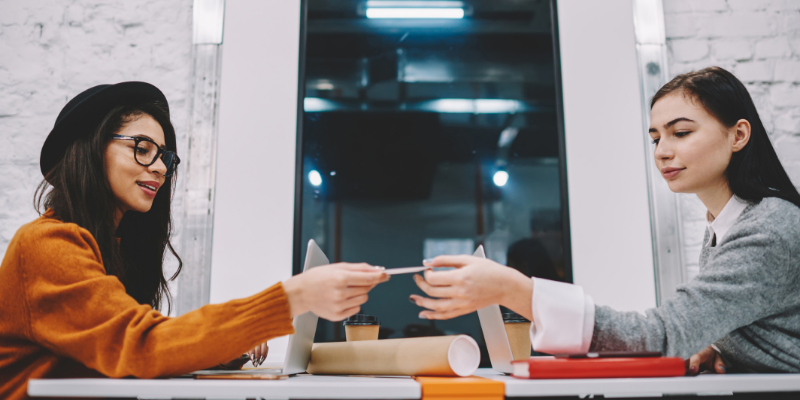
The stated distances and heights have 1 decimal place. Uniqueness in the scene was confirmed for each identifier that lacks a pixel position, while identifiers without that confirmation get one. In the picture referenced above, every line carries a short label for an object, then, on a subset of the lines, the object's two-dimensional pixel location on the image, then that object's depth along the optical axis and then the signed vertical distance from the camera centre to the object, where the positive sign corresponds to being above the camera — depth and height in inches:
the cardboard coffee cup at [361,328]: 45.4 -6.3
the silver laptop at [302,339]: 36.7 -6.2
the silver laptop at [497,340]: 40.0 -6.6
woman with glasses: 30.4 -2.3
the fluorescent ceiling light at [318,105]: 79.4 +25.1
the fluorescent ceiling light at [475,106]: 80.1 +25.0
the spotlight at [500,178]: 78.3 +13.0
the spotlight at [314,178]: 77.6 +13.0
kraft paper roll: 33.1 -7.1
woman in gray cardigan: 32.8 -1.3
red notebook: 28.9 -6.4
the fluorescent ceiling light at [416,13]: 82.5 +41.4
